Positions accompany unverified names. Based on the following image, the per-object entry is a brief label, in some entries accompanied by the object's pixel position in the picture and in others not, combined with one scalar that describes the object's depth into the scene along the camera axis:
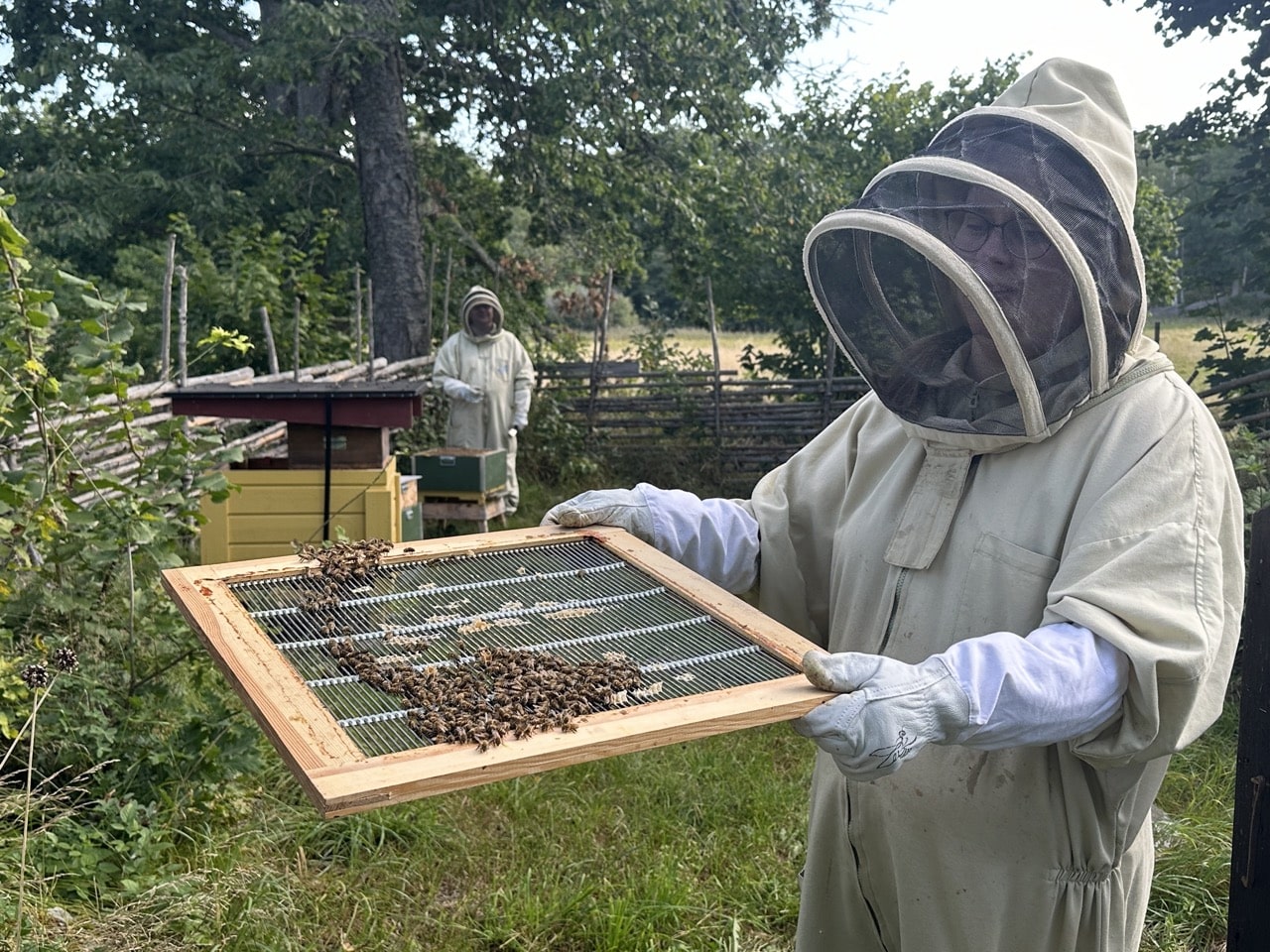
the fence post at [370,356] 9.08
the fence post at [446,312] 11.94
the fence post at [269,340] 8.34
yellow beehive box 4.76
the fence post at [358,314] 10.02
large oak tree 11.09
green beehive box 7.20
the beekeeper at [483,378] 8.98
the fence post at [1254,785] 1.81
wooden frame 1.33
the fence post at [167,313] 6.10
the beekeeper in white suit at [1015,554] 1.51
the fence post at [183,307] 6.26
